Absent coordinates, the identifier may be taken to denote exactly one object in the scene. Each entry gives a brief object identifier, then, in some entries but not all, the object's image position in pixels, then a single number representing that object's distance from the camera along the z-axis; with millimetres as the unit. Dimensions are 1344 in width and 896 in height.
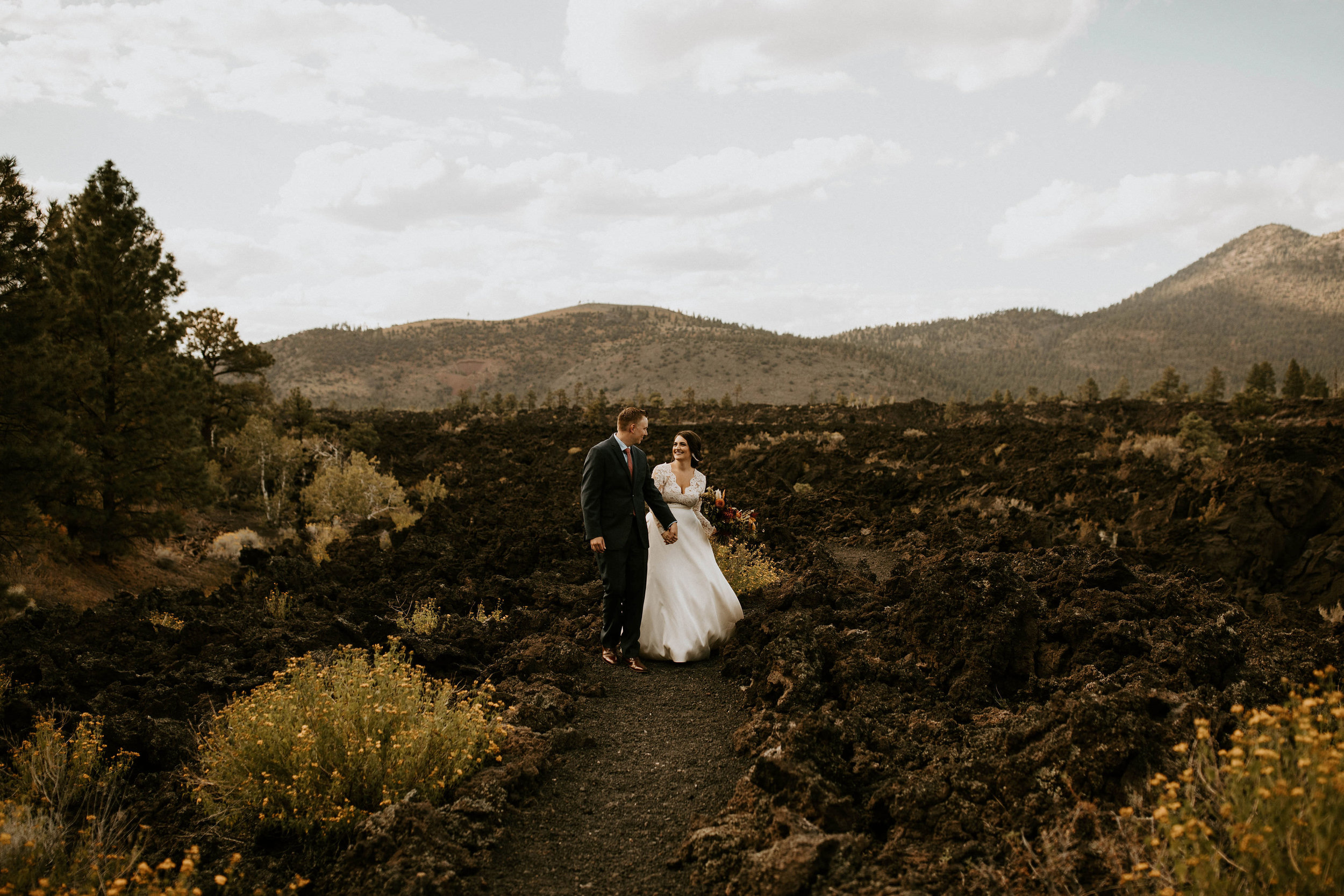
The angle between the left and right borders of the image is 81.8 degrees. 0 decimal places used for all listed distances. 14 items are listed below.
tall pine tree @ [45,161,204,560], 11680
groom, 6027
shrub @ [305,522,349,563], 11938
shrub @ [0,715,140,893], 3115
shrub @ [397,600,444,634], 7062
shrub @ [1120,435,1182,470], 14742
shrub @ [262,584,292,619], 8000
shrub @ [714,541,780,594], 8570
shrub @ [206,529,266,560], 14141
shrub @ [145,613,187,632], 7797
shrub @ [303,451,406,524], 15734
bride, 6621
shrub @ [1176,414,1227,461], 15500
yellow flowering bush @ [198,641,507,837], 3848
